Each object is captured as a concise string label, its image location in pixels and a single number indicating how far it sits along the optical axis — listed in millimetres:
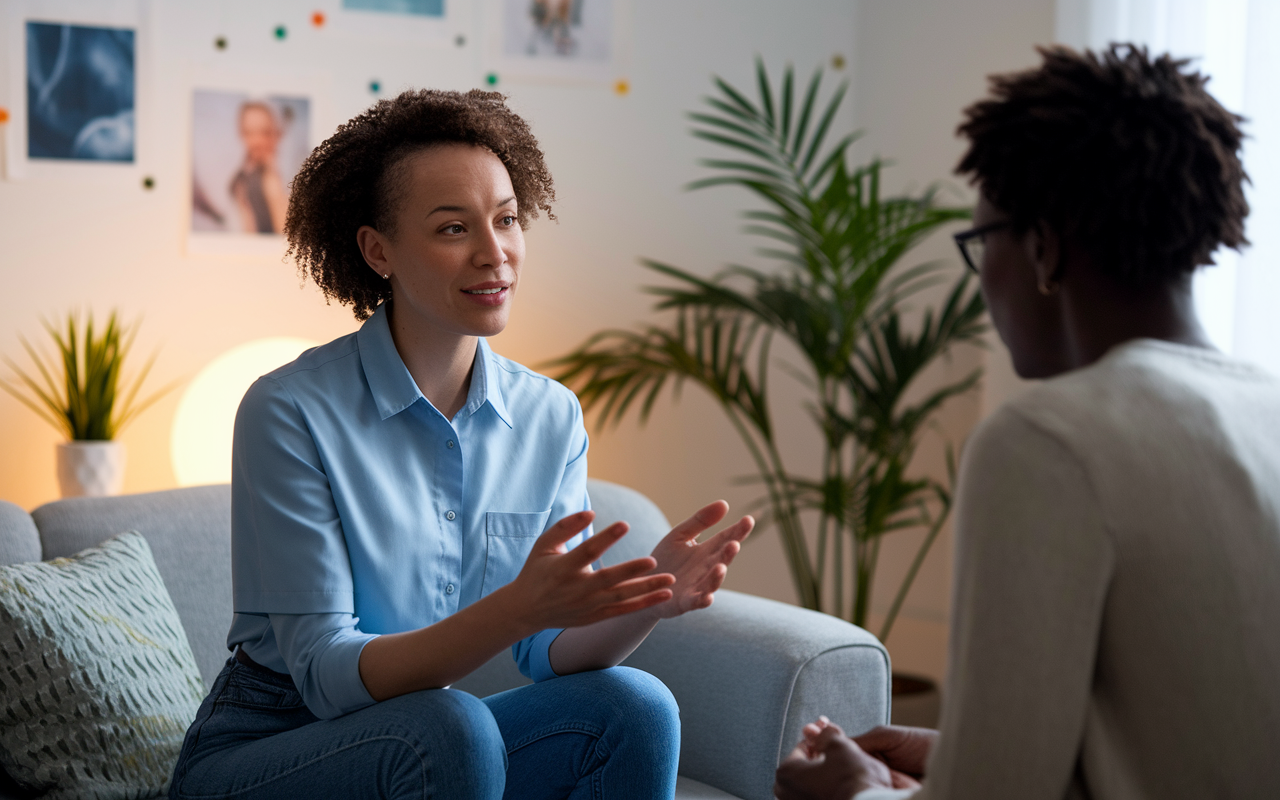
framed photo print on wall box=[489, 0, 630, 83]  2926
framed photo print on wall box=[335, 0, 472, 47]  2775
